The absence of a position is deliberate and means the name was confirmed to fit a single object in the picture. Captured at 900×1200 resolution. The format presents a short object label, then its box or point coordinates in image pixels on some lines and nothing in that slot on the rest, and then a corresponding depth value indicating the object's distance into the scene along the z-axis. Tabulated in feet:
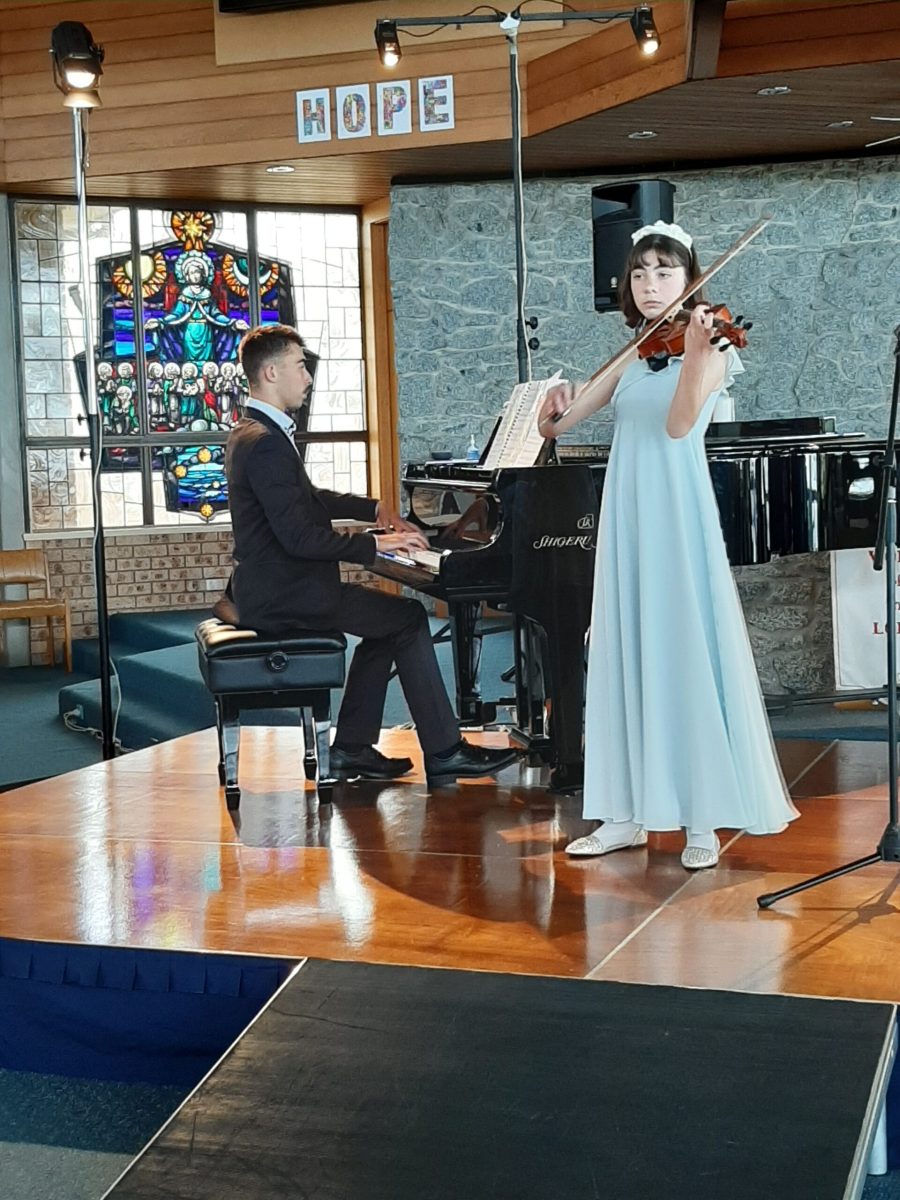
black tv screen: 26.81
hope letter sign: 26.53
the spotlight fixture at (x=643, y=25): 20.49
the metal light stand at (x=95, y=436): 18.42
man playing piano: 14.28
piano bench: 14.26
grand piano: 13.84
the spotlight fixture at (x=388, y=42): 20.99
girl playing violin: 11.45
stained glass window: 31.89
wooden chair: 29.37
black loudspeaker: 19.26
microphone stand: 9.88
